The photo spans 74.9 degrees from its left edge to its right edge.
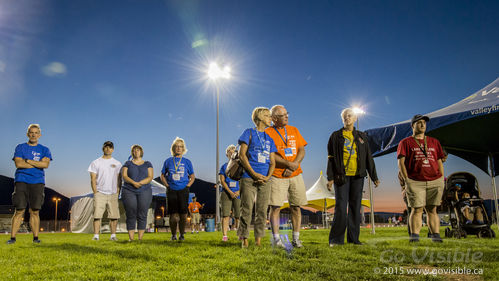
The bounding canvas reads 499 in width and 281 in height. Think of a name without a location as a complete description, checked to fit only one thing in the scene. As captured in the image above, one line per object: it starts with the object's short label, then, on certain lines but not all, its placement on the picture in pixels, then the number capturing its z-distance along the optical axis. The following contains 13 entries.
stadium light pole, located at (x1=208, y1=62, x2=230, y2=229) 19.38
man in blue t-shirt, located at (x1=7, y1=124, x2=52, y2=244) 6.03
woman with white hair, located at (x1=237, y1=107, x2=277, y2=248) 4.38
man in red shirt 5.35
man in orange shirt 4.61
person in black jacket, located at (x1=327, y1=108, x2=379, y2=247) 4.95
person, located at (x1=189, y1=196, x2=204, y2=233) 16.06
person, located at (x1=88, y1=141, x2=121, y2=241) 6.82
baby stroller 6.75
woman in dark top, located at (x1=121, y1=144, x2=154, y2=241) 6.29
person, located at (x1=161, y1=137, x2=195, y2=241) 6.49
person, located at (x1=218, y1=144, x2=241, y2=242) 7.02
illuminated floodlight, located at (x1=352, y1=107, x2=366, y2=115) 11.94
